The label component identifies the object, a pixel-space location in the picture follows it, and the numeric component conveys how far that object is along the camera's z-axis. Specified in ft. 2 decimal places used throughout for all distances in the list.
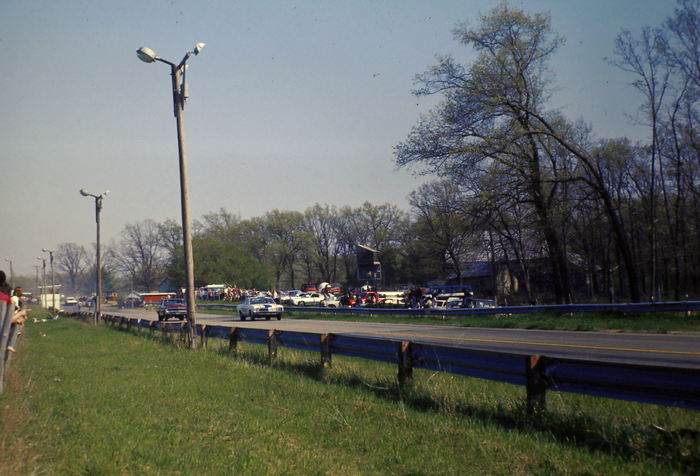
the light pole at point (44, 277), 265.42
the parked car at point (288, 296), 216.88
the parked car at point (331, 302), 178.66
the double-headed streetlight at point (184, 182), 61.87
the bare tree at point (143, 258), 391.04
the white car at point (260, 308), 131.95
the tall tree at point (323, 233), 332.39
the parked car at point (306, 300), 209.97
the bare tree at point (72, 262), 434.71
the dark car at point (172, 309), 145.59
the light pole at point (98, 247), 129.55
